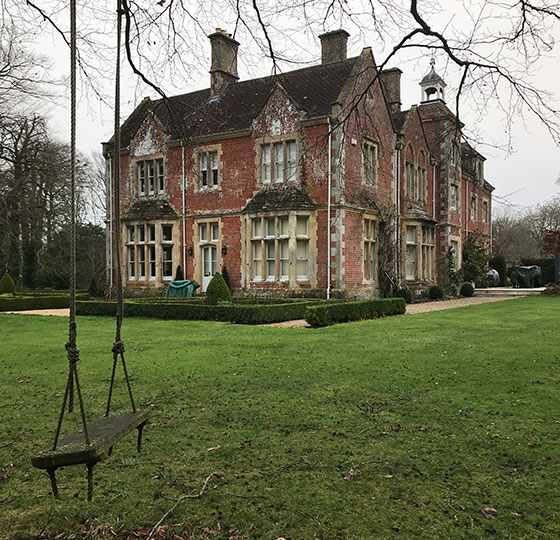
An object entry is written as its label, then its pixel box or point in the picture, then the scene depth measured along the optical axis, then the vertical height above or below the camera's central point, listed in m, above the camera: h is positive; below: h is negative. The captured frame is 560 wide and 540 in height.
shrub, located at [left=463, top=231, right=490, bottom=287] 29.34 +1.15
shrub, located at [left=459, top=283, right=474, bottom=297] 26.84 -0.46
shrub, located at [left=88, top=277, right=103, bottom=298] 26.17 -0.37
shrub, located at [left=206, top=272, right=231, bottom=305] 16.86 -0.23
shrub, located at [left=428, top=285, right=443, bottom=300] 24.66 -0.59
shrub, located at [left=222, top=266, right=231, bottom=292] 21.66 +0.27
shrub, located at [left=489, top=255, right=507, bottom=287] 35.97 +0.92
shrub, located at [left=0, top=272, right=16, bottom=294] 24.95 -0.13
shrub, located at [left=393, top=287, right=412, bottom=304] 22.00 -0.56
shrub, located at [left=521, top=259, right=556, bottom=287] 33.59 +0.50
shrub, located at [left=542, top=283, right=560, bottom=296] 24.78 -0.47
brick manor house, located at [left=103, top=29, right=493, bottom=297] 19.92 +3.69
